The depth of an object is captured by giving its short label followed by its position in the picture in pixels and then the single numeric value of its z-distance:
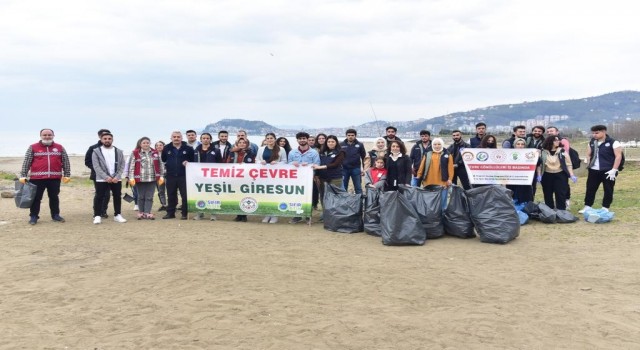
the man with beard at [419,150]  9.65
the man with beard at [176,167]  9.79
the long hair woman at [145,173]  9.67
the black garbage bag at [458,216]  7.77
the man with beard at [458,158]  9.85
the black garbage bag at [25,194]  8.92
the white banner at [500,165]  9.36
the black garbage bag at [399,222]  7.34
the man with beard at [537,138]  9.79
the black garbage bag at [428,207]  7.72
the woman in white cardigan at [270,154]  9.63
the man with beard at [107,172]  9.28
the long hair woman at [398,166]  8.65
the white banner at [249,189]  9.40
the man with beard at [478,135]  10.19
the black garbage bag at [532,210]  9.00
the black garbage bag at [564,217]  8.75
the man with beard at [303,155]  9.47
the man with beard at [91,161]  9.45
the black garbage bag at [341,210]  8.45
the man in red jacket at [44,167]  9.07
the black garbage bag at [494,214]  7.41
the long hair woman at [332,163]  9.48
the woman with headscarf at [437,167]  8.93
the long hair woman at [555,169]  9.19
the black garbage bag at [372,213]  8.09
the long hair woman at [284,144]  10.74
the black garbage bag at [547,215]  8.73
